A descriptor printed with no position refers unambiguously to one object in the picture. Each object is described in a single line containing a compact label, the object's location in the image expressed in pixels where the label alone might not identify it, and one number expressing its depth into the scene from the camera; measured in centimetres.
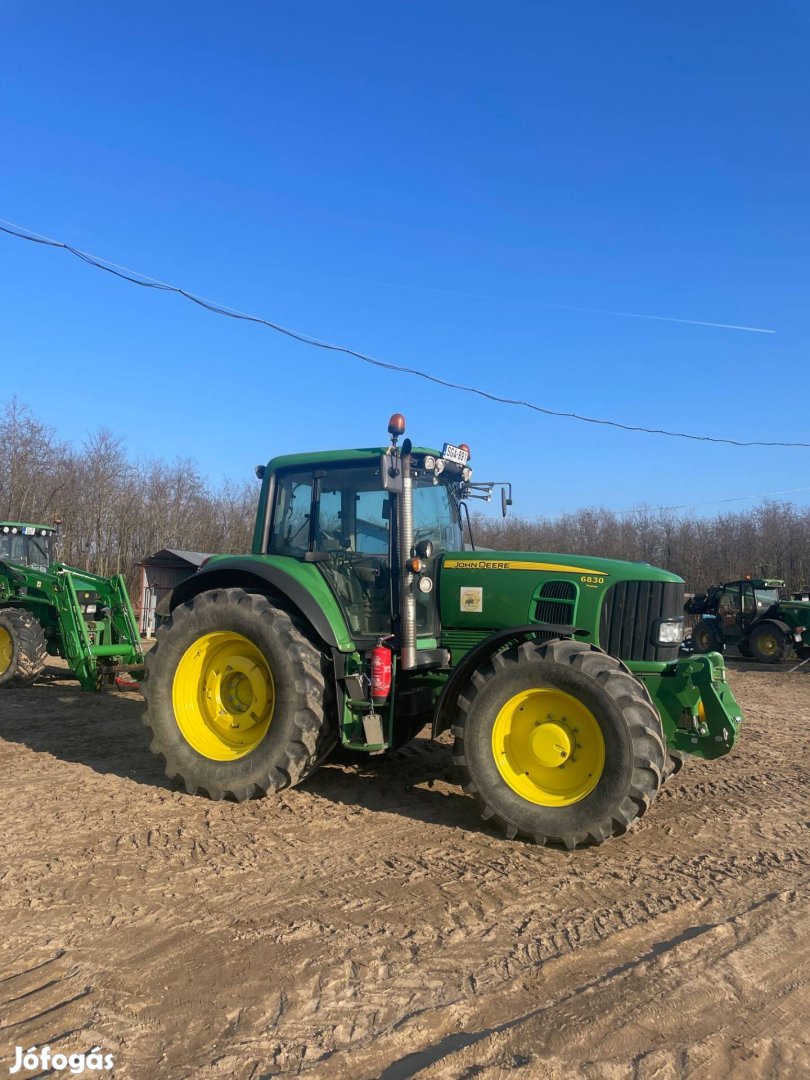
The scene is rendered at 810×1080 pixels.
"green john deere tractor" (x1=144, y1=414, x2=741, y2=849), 443
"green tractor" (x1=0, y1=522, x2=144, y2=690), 876
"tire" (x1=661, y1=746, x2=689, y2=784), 506
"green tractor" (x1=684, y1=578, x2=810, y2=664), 1645
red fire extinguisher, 493
